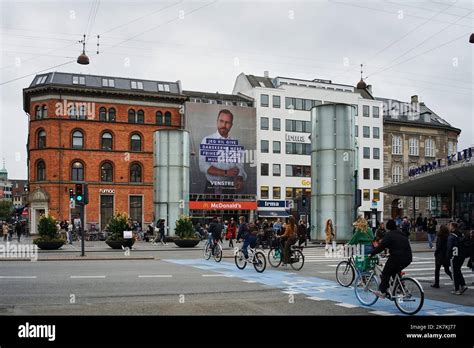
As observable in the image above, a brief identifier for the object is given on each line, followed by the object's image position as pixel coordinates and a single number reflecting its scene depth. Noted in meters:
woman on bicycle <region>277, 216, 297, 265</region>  18.03
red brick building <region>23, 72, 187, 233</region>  56.34
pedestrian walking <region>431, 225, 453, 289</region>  14.05
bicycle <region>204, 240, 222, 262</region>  21.84
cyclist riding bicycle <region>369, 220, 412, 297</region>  10.04
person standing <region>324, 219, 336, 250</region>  30.43
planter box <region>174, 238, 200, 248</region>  32.28
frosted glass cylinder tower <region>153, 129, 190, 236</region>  38.94
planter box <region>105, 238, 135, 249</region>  29.87
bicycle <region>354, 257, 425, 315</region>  9.89
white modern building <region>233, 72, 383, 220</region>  68.06
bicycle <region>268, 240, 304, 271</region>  18.36
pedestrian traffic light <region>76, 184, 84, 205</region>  24.51
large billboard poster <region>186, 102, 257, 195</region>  62.39
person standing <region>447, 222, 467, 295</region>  13.12
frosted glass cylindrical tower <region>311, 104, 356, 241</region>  35.06
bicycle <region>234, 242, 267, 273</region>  17.50
